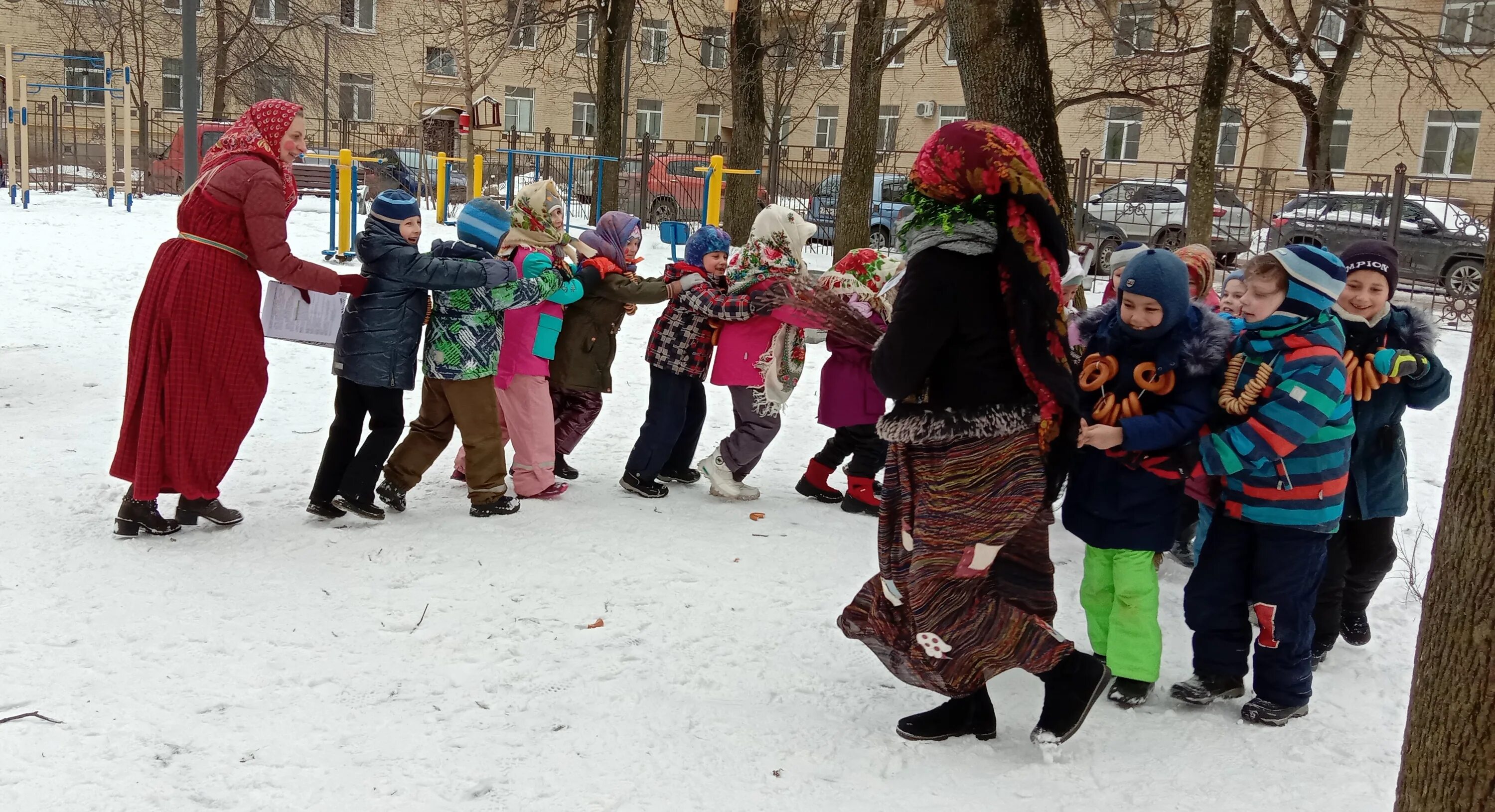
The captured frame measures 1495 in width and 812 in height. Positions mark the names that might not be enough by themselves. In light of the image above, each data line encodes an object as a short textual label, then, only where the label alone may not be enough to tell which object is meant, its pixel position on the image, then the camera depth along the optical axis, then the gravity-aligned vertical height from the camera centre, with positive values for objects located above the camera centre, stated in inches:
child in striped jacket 136.9 -27.2
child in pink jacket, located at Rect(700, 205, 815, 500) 219.0 -26.8
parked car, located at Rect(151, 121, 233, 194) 894.4 +4.7
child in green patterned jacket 203.8 -31.1
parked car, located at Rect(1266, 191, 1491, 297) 584.1 +10.1
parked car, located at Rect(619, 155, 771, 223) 737.0 +12.6
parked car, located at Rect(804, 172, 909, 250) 690.2 +5.3
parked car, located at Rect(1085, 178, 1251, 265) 628.1 +14.1
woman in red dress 184.4 -21.9
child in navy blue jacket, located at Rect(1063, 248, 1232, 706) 137.6 -23.1
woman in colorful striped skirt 123.5 -20.6
